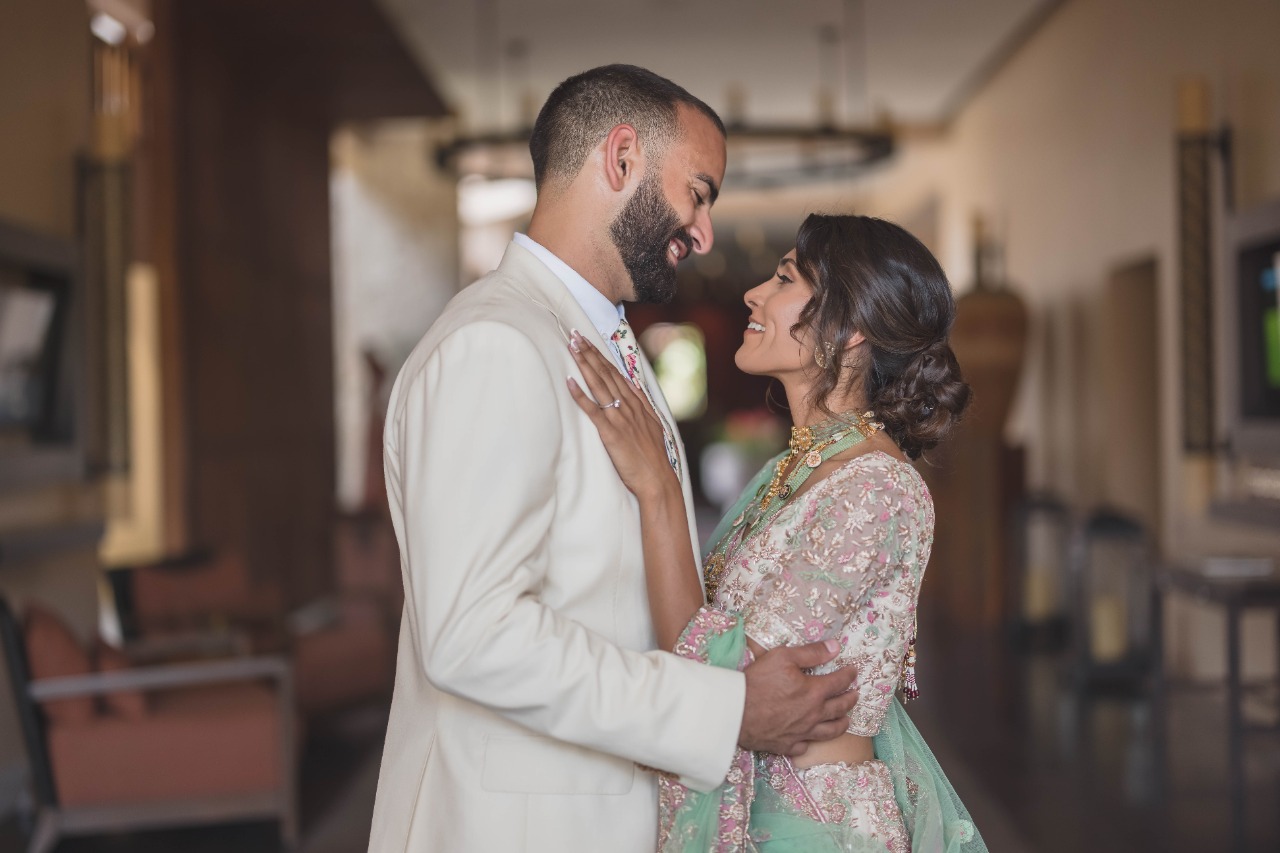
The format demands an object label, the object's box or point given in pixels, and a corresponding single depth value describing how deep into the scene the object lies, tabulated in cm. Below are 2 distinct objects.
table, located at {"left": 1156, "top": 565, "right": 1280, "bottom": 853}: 435
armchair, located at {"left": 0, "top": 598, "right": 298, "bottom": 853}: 406
